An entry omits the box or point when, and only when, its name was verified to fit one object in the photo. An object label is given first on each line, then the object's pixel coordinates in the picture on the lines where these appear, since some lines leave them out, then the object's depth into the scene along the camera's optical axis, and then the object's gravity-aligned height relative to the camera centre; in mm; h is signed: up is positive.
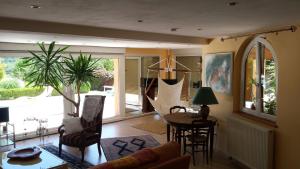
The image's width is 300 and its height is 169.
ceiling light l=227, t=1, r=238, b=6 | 2207 +648
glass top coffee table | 3492 -1121
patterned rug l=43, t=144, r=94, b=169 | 4418 -1399
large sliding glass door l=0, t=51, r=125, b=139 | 5852 -509
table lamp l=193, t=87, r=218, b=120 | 4528 -282
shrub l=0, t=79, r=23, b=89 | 5828 -100
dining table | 4516 -702
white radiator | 3795 -962
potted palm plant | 4996 +174
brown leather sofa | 2240 -704
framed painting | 4867 +176
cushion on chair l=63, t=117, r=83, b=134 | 4949 -844
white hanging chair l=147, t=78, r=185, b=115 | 6919 -386
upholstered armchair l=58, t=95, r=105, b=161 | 4551 -876
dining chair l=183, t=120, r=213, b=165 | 4480 -981
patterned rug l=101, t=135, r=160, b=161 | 5036 -1335
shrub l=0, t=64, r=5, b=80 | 5758 +180
